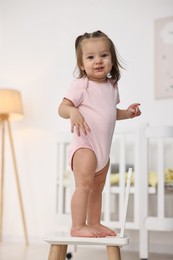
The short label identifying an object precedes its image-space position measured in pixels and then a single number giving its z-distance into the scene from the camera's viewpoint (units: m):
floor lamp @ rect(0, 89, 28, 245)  2.87
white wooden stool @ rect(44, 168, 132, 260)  0.98
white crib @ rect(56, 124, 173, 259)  2.04
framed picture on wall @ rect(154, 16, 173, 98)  2.73
